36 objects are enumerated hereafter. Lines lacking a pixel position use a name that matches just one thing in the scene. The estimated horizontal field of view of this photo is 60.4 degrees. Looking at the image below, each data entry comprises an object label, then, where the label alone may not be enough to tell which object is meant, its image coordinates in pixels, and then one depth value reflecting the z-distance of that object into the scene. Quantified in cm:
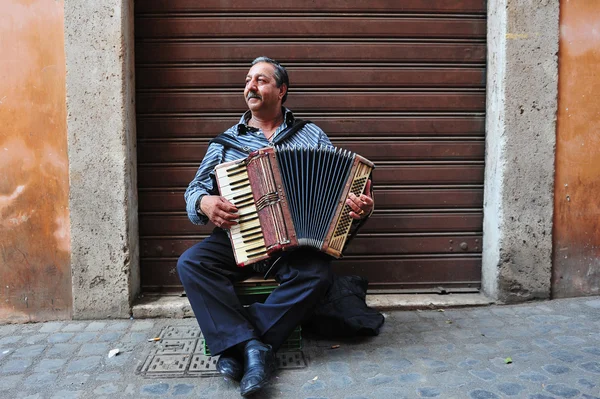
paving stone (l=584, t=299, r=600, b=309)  375
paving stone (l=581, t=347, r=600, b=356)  297
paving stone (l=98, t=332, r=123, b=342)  332
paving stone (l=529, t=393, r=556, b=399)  249
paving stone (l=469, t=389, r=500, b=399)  251
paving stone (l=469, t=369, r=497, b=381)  270
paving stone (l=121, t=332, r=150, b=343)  331
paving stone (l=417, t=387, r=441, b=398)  254
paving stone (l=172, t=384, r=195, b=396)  262
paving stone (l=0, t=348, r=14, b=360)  309
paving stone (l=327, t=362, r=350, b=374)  284
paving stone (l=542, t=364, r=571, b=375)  274
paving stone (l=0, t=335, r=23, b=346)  328
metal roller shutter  388
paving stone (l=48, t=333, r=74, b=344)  330
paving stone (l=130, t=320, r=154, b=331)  352
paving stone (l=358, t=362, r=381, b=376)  281
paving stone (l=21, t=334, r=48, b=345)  329
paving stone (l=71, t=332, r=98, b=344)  329
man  281
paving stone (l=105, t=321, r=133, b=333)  350
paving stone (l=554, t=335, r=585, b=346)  312
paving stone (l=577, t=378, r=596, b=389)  257
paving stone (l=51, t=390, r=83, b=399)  258
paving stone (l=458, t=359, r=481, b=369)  285
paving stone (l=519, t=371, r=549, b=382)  267
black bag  327
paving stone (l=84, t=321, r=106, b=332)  350
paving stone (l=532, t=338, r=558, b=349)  308
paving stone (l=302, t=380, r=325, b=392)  264
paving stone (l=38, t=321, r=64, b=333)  349
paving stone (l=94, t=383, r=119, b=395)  263
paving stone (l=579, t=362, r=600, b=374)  274
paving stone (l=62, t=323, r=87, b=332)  349
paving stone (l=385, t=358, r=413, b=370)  286
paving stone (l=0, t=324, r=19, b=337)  346
